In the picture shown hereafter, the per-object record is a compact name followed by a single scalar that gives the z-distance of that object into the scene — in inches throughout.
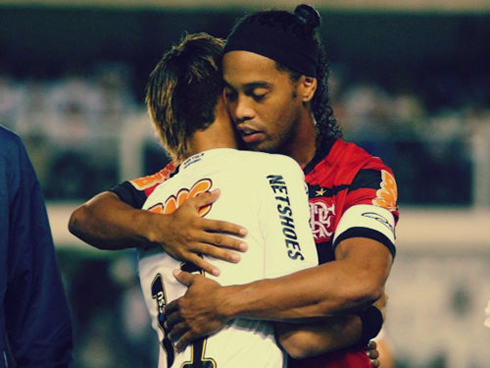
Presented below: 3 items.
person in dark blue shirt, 241.2
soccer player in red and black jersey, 223.3
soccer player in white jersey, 223.8
